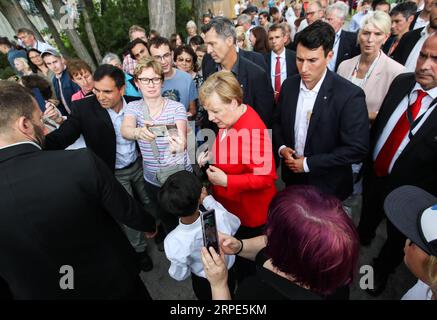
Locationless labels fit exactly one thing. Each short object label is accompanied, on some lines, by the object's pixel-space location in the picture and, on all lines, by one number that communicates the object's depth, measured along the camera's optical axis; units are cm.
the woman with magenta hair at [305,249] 102
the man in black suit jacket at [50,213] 138
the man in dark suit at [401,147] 199
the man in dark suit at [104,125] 257
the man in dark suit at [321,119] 220
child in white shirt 158
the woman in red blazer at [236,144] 199
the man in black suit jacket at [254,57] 374
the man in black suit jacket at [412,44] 312
